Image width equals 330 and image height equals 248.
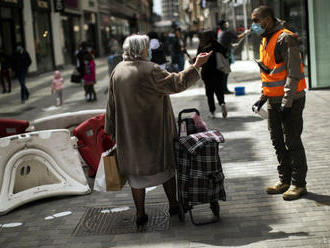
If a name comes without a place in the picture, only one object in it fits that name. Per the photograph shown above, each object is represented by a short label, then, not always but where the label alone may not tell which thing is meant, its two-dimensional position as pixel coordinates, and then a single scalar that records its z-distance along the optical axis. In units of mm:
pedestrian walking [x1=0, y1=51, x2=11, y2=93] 19594
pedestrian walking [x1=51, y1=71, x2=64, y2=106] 14906
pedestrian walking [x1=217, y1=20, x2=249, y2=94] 15047
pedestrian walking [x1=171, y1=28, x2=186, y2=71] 19297
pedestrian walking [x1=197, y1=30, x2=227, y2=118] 10094
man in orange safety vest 4938
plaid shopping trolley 4652
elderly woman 4609
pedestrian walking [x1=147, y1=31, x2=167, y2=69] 11789
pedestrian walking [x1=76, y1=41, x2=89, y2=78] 15747
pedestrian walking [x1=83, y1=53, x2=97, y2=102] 14938
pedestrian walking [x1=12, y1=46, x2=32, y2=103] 16875
